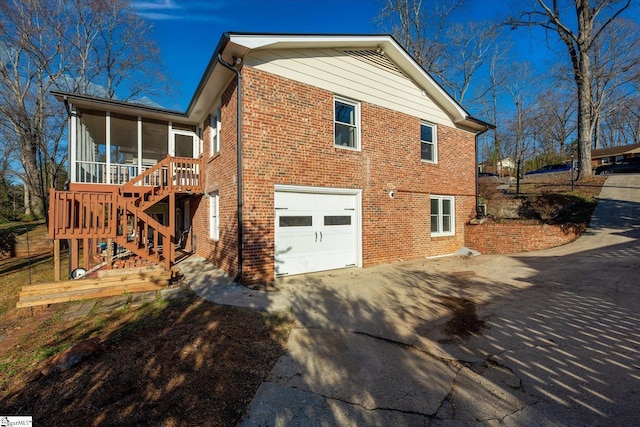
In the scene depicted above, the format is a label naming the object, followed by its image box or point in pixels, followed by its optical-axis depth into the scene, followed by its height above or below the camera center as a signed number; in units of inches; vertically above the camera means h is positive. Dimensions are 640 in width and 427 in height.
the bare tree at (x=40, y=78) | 706.8 +407.3
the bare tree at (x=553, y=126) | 1341.5 +434.7
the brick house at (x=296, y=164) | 274.1 +63.4
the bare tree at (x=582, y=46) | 673.6 +405.1
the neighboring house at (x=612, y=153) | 1414.9 +302.9
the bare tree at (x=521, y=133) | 1354.6 +396.8
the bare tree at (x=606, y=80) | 756.5 +392.2
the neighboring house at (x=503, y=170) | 1254.9 +200.8
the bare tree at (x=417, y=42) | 842.8 +514.4
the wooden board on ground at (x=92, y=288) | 227.6 -59.7
